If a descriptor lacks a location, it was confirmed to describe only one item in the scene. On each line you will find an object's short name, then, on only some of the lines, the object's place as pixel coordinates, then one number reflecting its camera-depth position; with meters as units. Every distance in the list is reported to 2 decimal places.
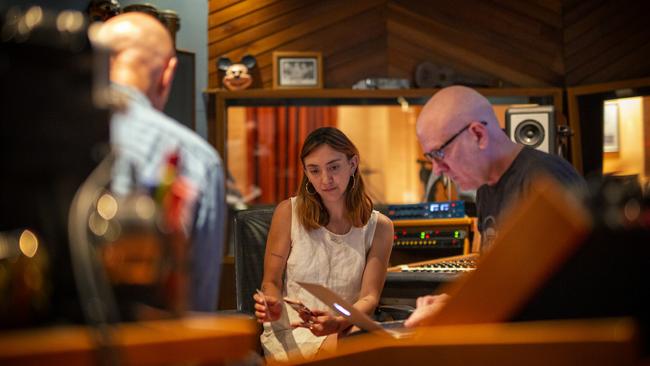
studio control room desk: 1.39
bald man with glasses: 2.51
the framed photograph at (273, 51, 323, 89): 6.50
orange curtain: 6.55
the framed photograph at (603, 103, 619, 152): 6.33
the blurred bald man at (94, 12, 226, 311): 1.54
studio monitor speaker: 5.39
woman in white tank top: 3.35
